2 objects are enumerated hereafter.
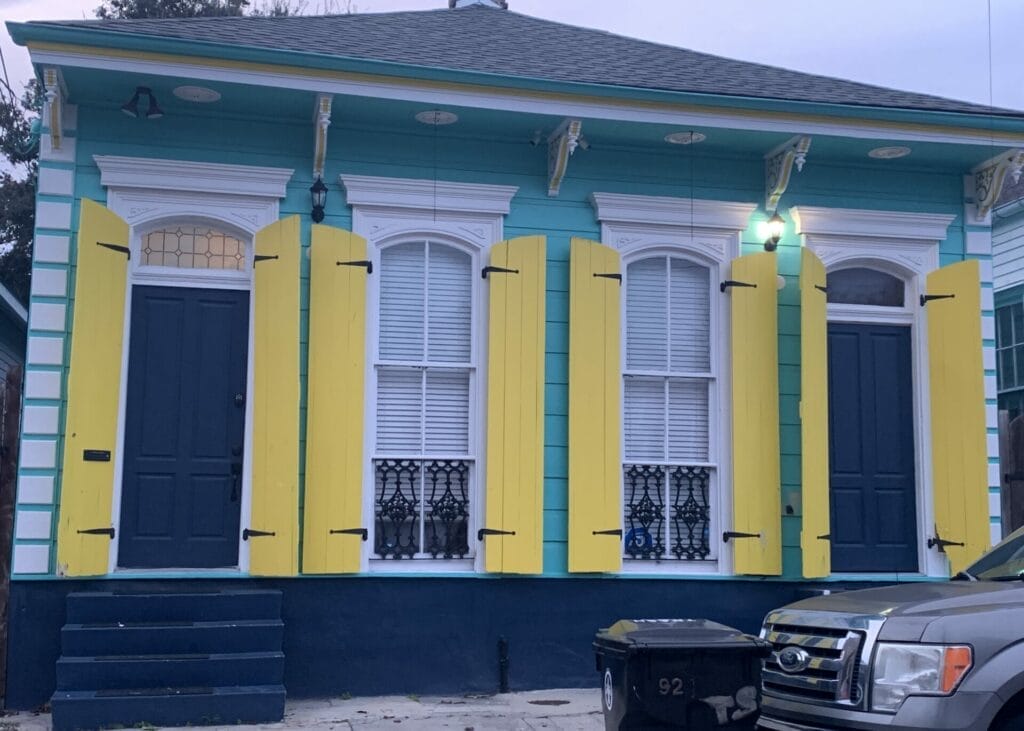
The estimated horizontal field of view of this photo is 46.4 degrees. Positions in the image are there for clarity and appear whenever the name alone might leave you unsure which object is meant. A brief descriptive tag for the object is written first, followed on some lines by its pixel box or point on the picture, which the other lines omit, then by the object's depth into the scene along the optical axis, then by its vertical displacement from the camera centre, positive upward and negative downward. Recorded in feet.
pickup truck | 16.83 -2.08
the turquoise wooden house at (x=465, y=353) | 27.14 +4.03
